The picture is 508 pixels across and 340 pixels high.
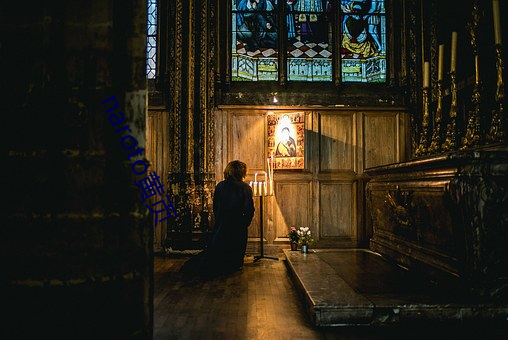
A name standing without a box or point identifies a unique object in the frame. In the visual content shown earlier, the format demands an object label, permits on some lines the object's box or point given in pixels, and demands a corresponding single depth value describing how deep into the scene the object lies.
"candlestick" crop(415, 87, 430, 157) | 4.91
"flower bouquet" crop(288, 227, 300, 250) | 5.70
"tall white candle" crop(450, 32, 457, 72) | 4.45
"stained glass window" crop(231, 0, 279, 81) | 7.12
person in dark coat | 4.87
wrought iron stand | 5.78
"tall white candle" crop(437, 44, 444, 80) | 4.60
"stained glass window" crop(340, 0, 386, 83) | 7.23
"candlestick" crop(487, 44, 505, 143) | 3.93
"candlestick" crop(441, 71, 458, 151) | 4.55
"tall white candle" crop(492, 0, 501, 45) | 4.02
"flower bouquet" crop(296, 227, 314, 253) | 5.51
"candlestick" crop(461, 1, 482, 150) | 4.24
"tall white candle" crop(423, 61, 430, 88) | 4.87
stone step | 2.83
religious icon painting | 6.44
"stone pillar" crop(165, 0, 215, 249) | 6.47
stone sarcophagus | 2.88
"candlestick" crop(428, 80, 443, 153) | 4.68
